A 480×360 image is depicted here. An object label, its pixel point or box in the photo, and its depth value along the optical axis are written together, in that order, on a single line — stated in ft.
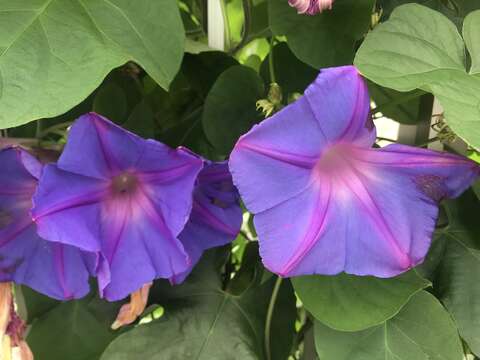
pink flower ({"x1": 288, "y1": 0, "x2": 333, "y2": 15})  1.55
